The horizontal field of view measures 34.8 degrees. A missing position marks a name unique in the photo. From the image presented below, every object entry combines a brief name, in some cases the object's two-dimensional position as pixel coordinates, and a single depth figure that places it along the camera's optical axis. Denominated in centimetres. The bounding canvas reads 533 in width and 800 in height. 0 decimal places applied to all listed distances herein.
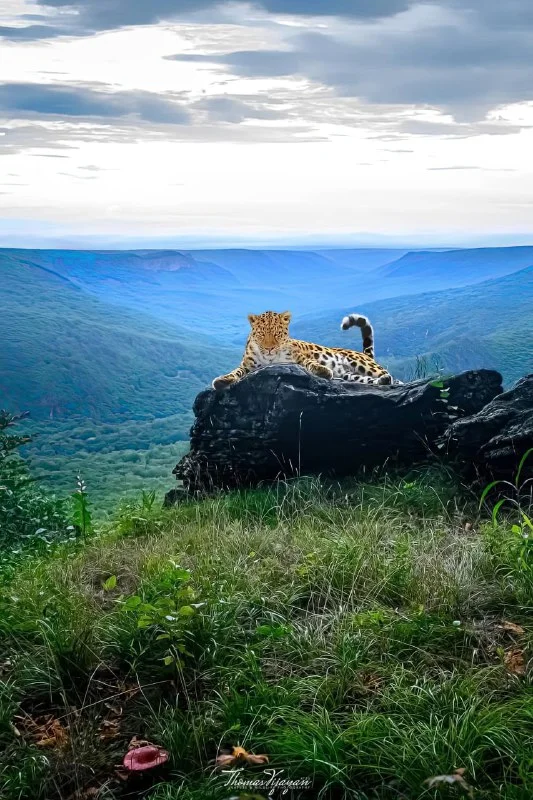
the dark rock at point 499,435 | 605
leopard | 848
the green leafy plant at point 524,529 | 414
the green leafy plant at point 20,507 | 759
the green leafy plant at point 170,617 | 354
